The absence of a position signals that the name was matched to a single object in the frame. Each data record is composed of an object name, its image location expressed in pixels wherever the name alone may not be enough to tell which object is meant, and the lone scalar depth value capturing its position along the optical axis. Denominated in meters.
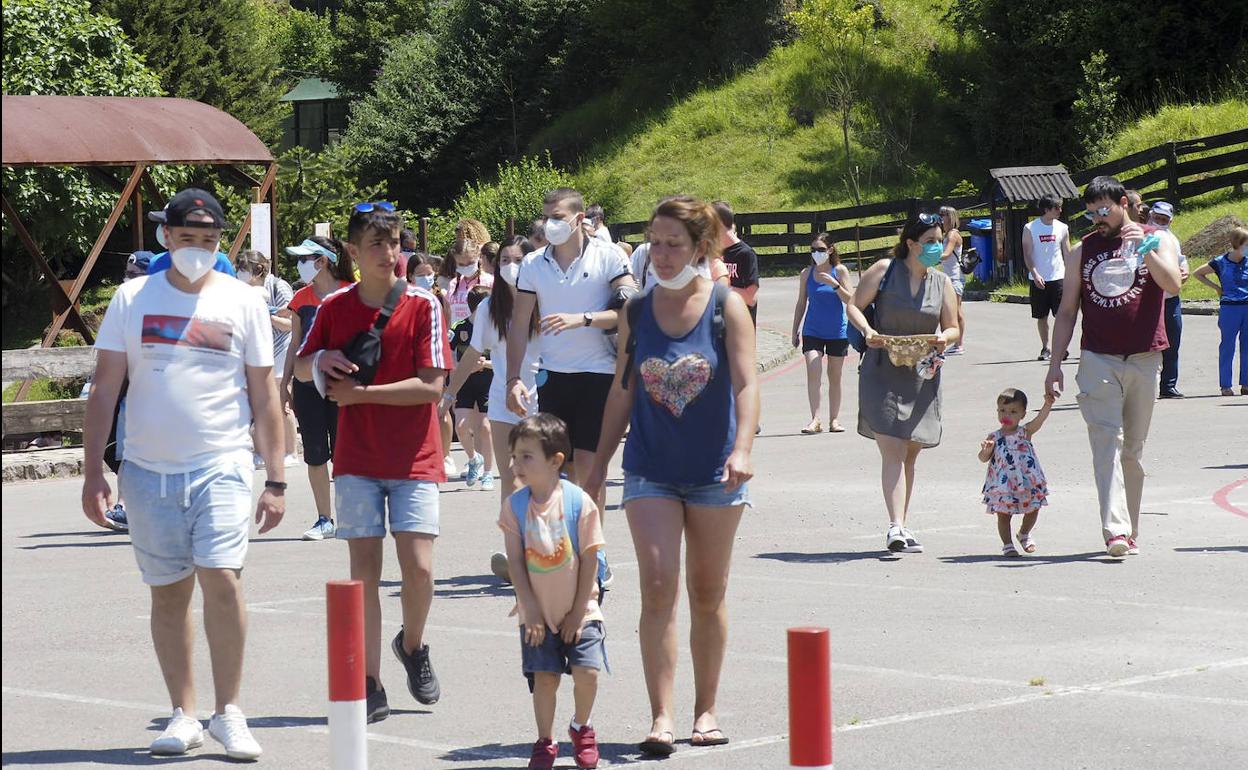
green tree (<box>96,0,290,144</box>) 46.59
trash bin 33.75
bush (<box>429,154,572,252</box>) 45.93
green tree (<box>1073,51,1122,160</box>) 44.00
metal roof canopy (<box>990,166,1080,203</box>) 31.48
